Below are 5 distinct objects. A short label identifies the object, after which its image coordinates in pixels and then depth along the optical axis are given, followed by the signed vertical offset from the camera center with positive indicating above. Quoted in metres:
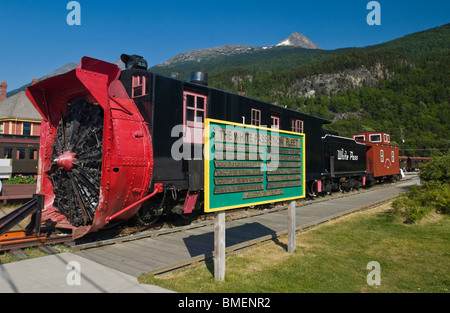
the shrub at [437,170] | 14.64 -0.08
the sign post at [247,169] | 5.41 -0.04
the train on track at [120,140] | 6.94 +0.67
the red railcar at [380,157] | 24.41 +0.91
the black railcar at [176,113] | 8.13 +1.59
